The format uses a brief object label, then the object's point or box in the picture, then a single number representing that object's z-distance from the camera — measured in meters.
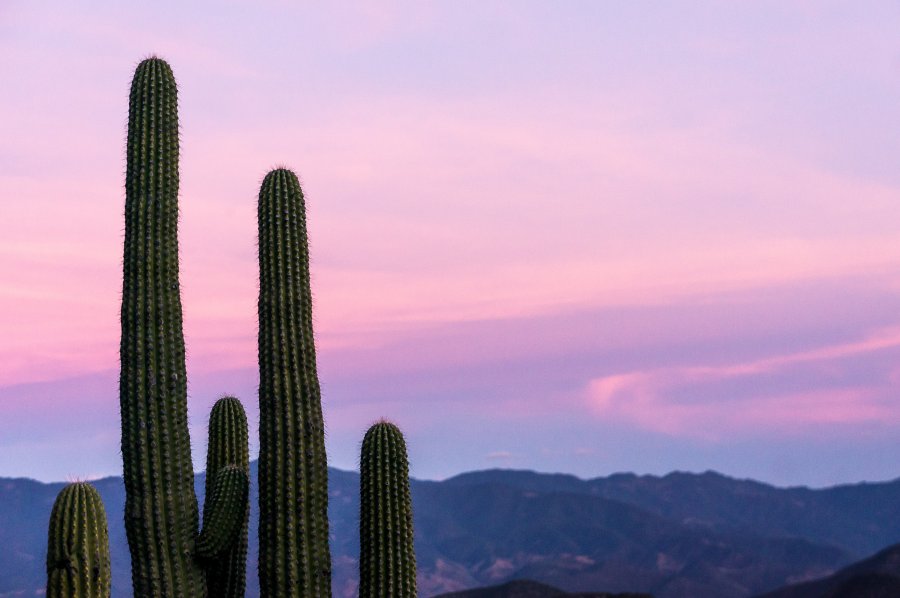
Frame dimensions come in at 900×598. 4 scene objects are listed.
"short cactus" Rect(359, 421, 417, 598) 13.95
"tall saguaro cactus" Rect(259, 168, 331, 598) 13.74
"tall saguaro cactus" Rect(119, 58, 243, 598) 13.57
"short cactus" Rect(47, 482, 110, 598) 11.85
